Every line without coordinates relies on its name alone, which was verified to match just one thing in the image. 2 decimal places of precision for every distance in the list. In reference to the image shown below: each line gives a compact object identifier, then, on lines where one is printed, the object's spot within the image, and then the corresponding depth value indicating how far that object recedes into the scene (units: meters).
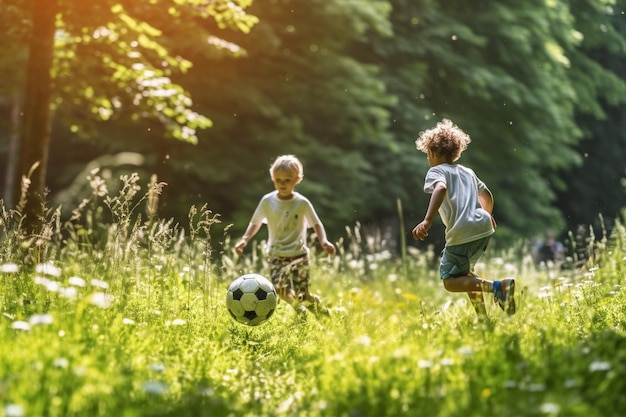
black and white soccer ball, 14.01
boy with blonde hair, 15.98
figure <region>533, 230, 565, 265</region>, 27.43
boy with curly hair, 14.67
